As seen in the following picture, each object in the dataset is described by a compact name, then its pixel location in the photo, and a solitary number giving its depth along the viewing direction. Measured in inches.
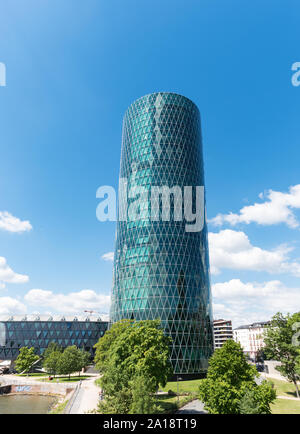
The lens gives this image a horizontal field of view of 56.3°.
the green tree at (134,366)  1342.3
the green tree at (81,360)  3329.5
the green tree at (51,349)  4178.2
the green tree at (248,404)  1090.8
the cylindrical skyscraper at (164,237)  3476.9
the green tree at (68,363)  3196.4
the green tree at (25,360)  3991.9
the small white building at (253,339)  7186.5
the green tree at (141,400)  1211.2
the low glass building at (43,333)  4992.6
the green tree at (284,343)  2436.0
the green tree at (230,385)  1174.4
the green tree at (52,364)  3367.4
